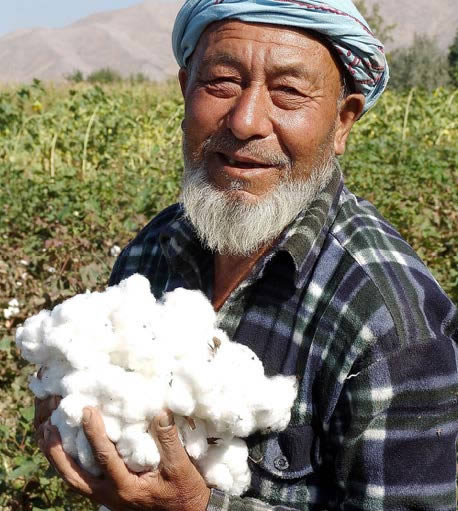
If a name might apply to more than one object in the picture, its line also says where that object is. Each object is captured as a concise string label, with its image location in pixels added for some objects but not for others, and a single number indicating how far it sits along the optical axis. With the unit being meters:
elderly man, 1.40
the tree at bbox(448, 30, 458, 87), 24.85
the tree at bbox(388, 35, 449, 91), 21.64
